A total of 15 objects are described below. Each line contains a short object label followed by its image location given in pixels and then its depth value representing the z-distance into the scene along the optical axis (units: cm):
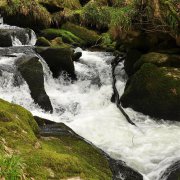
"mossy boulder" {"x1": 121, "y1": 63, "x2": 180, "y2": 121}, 1097
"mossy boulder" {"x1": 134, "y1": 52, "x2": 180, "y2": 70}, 1218
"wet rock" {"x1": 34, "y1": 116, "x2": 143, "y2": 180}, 662
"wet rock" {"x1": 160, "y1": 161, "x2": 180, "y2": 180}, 655
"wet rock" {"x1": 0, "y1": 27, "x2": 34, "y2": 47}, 1731
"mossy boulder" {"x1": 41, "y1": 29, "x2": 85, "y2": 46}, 2081
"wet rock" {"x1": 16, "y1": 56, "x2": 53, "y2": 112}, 1167
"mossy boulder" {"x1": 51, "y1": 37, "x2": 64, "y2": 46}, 1943
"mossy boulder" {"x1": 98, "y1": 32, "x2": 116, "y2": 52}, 1848
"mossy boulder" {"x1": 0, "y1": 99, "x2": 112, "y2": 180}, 513
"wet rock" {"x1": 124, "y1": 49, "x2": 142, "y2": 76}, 1383
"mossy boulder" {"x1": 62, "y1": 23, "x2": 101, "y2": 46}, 2162
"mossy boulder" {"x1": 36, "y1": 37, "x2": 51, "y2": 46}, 1856
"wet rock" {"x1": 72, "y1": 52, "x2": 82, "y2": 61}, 1581
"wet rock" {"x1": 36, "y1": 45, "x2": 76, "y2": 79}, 1404
